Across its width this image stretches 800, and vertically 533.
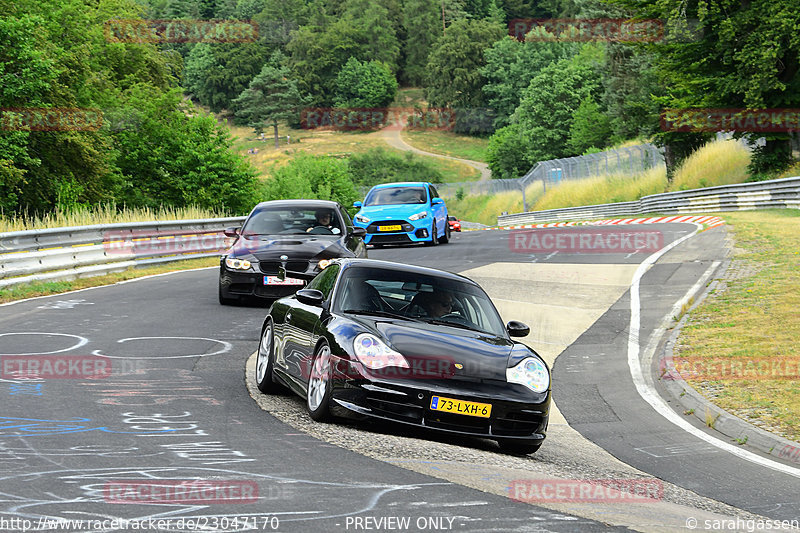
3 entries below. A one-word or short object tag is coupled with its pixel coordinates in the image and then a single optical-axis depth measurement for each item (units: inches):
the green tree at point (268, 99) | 6702.8
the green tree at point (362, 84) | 7185.0
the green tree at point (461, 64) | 6624.0
